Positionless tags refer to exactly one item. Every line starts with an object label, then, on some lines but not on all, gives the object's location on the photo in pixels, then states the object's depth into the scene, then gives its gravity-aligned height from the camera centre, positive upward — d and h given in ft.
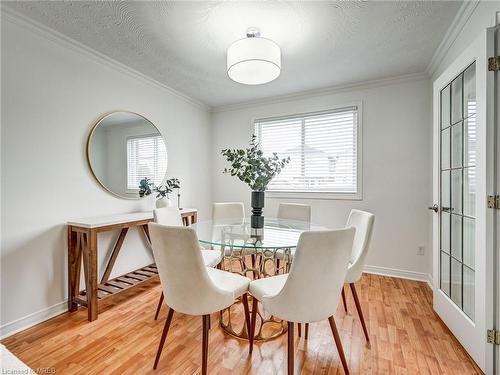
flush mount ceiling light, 5.82 +3.08
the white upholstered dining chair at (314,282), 4.02 -1.62
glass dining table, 5.75 -1.29
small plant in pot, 9.35 -0.11
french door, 4.79 -0.33
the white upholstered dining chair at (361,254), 5.86 -1.65
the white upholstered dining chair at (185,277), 4.27 -1.64
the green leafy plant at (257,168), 7.09 +0.54
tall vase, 7.54 -0.70
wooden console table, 6.72 -2.15
